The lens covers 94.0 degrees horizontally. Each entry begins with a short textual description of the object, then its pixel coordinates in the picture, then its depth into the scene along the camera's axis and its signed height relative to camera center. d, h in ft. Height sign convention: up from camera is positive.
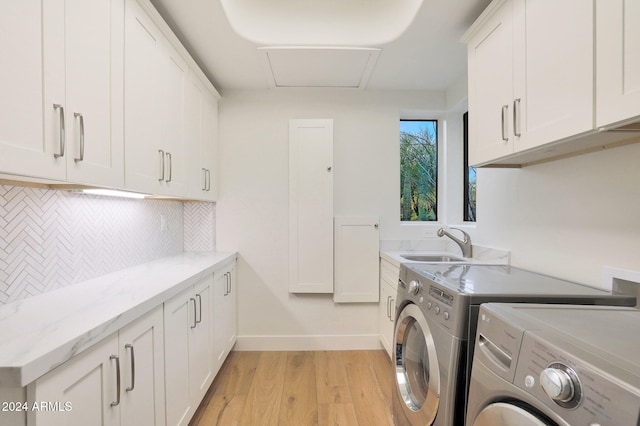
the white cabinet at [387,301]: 7.48 -2.44
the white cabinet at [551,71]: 3.23 +1.70
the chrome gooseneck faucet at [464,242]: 7.23 -0.79
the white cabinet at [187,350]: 4.62 -2.50
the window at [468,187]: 8.50 +0.67
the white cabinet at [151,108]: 4.58 +1.79
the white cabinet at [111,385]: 2.48 -1.78
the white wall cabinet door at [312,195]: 8.70 +0.43
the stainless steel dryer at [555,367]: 1.68 -1.05
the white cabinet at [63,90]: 2.78 +1.31
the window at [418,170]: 9.65 +1.30
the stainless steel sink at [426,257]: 7.81 -1.27
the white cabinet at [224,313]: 6.94 -2.65
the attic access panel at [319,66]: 6.82 +3.62
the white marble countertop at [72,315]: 2.32 -1.17
